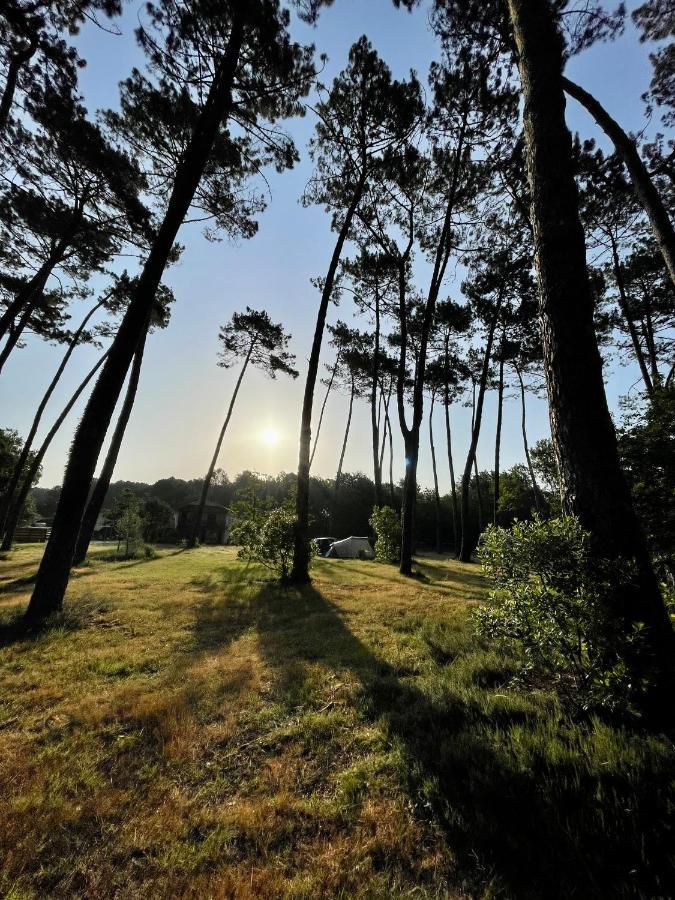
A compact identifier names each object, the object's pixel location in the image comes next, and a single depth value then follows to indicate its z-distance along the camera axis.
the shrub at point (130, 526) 16.55
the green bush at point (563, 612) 2.33
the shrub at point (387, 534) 16.88
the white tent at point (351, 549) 22.91
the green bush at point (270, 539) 9.31
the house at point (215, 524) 40.00
